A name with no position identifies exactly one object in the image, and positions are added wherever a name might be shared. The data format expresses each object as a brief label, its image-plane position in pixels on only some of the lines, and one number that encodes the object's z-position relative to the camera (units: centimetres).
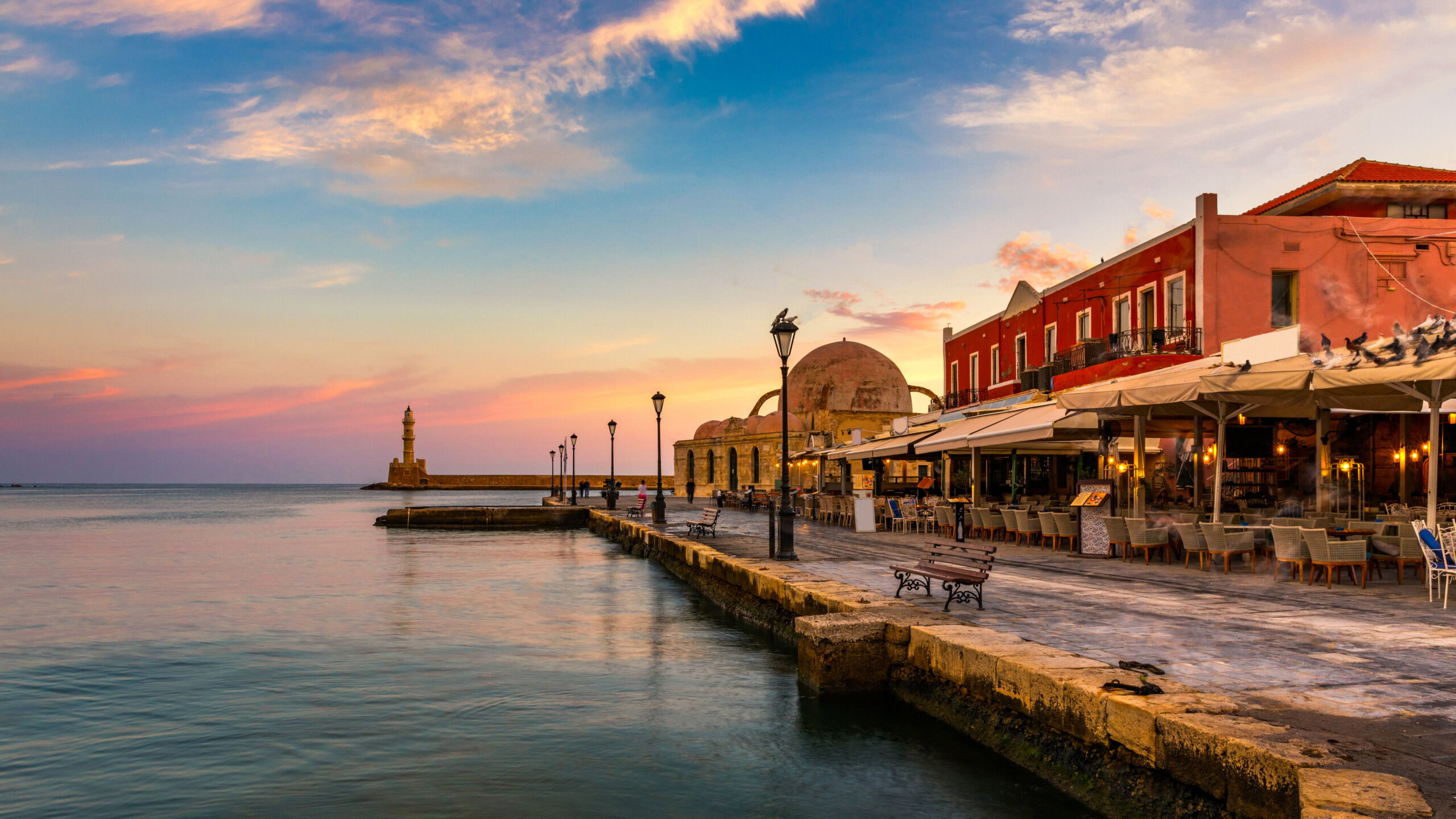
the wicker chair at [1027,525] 1509
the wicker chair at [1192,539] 1113
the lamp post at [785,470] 1288
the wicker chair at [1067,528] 1394
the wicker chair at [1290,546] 958
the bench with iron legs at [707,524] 1909
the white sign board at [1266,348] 1139
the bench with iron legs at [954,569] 799
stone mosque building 5034
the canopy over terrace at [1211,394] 980
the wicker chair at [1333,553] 920
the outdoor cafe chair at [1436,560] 807
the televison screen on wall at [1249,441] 1795
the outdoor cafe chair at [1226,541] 1070
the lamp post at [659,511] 2506
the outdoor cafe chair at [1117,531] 1231
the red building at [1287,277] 1859
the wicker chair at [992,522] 1625
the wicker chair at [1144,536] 1188
